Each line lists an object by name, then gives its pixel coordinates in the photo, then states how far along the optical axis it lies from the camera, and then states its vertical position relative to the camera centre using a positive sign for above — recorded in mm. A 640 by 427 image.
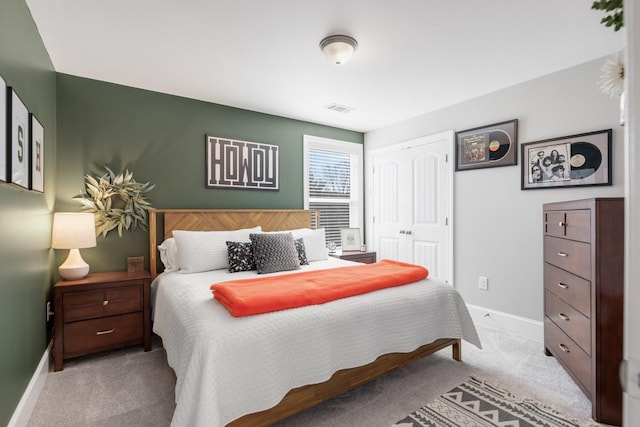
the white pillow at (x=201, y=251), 2877 -322
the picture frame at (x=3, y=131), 1458 +385
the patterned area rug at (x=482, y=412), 1821 -1159
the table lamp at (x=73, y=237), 2533 -174
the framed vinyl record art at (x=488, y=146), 3230 +729
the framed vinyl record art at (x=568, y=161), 2598 +466
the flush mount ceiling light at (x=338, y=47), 2291 +1203
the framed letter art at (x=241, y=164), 3664 +602
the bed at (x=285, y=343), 1482 -722
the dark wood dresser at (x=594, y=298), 1804 -500
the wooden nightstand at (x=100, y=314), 2455 -787
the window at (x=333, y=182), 4496 +477
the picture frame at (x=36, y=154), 1983 +401
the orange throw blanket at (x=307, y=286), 1792 -462
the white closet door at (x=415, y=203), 3863 +161
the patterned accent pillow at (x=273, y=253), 2873 -340
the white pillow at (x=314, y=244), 3496 -311
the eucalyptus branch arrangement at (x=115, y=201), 2992 +130
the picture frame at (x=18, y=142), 1589 +384
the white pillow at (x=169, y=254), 3027 -372
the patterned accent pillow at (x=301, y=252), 3285 -379
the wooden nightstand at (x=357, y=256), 4043 -512
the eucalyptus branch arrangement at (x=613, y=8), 646 +420
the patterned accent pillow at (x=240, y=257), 2919 -378
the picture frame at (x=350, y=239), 4406 -326
